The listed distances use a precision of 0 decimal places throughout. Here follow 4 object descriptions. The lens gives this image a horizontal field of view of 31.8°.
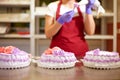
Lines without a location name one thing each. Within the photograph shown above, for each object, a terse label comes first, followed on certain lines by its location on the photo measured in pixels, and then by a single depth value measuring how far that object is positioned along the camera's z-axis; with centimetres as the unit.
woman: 140
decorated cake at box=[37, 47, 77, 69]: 81
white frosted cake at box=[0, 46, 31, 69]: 82
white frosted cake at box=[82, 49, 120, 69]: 81
